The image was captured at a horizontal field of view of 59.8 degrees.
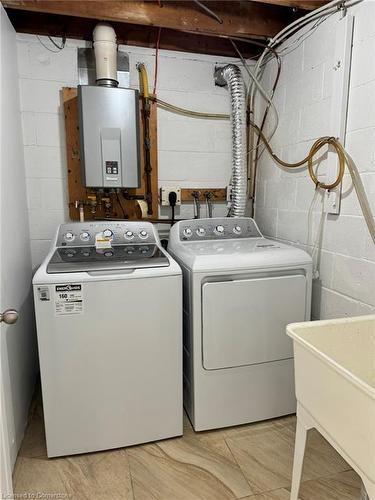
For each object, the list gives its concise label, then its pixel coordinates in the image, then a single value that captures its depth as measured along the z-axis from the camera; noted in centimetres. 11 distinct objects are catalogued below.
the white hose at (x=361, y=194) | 146
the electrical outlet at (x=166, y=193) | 230
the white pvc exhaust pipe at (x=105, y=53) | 188
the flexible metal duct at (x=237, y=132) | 217
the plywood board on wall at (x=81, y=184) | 206
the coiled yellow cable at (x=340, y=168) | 148
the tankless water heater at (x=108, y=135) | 186
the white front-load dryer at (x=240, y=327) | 159
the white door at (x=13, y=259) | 147
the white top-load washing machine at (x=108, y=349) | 143
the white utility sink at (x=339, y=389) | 81
